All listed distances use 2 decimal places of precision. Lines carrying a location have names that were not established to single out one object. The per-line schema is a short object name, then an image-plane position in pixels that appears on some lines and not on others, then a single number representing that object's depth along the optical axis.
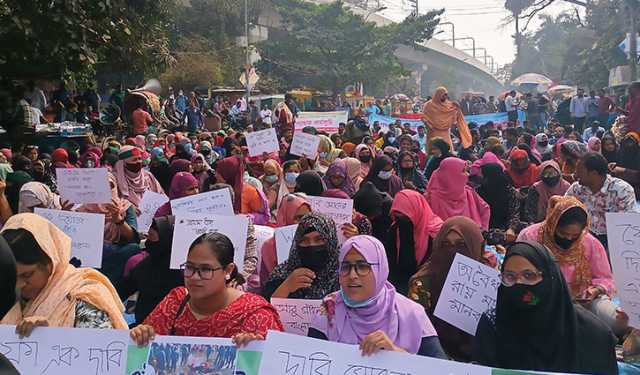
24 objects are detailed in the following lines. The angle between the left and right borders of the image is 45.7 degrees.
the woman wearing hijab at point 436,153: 9.00
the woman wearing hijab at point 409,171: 7.88
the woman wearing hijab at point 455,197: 6.20
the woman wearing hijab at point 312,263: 3.78
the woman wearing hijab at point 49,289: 2.84
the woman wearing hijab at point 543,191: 6.55
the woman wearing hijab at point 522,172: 7.93
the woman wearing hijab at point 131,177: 6.96
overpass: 43.28
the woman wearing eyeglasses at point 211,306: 2.90
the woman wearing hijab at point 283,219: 4.67
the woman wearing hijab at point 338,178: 6.74
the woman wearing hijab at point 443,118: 12.21
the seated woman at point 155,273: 4.27
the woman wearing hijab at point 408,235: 5.07
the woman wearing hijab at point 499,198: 6.75
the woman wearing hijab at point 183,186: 6.21
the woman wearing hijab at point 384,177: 7.16
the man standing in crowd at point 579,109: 18.45
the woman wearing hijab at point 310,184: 6.38
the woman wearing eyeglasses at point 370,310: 3.00
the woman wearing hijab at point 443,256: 3.89
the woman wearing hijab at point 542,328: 3.00
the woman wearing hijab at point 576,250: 4.23
